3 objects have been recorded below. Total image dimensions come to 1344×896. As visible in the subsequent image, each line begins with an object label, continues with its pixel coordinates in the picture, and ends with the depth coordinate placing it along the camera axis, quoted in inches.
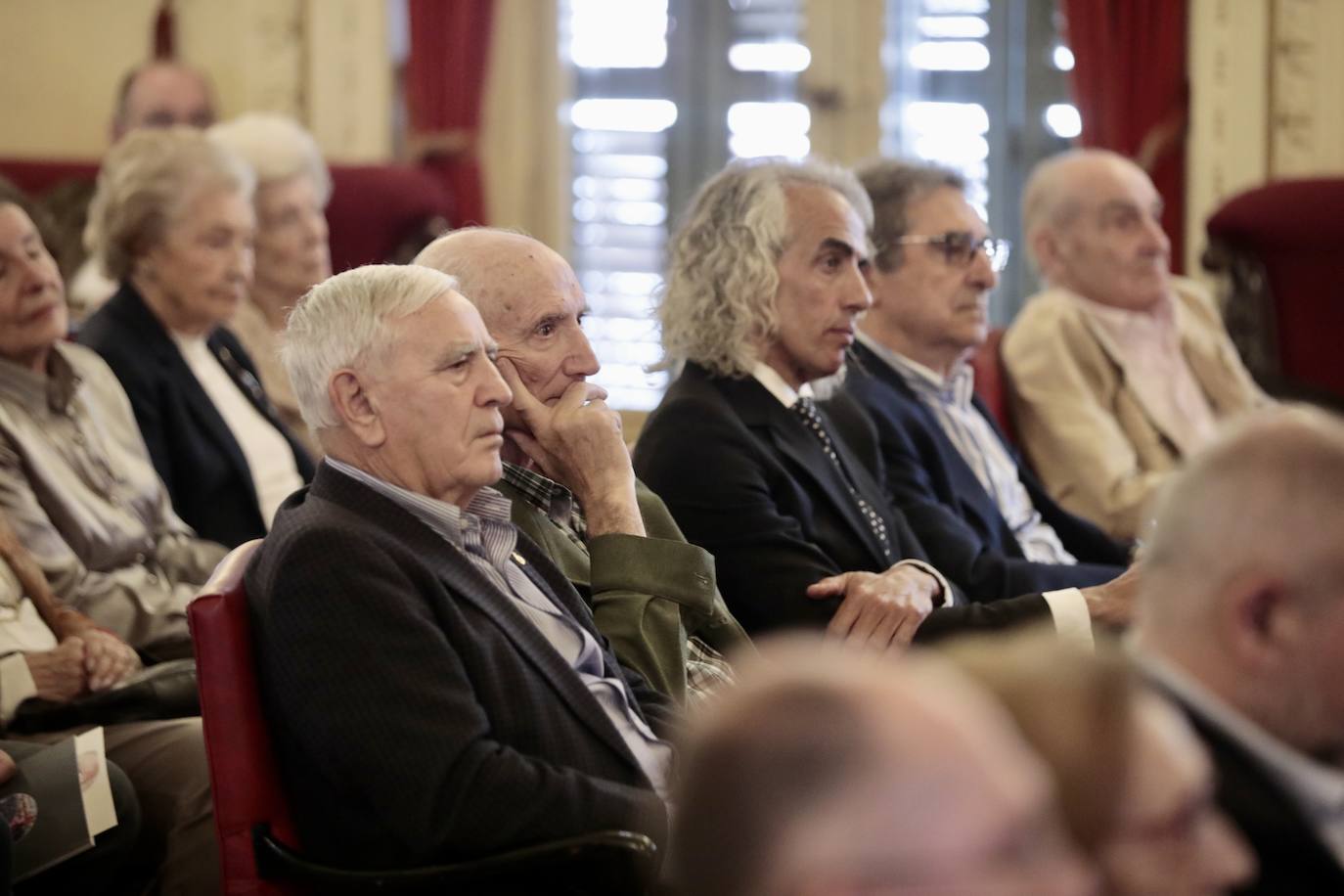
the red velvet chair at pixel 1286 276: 430.6
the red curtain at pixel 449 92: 494.6
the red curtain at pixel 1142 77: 473.1
